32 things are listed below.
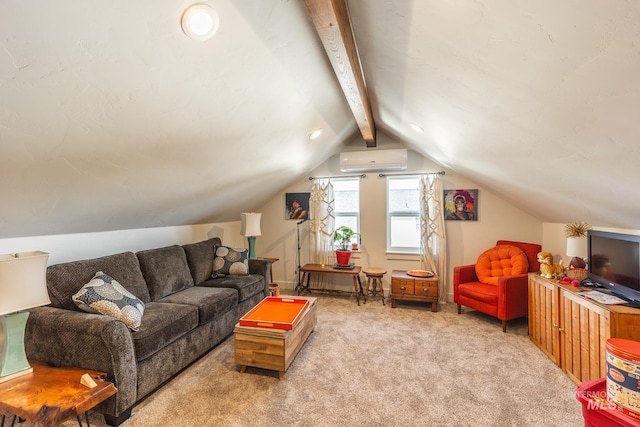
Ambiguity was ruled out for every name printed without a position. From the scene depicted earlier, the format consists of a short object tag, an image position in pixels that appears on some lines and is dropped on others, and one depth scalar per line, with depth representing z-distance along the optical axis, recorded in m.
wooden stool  4.05
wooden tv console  1.81
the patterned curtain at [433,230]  4.17
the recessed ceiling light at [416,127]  3.07
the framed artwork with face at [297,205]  4.89
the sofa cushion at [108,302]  1.99
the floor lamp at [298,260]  4.78
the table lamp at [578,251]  2.56
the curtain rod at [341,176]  4.60
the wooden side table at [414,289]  3.77
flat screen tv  1.98
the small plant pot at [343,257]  4.31
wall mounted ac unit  4.06
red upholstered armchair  3.14
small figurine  2.66
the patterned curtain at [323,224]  4.68
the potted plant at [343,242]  4.32
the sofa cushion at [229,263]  3.57
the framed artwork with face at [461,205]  4.13
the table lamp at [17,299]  1.54
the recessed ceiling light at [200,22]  1.37
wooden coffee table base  2.23
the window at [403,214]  4.48
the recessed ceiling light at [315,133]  3.42
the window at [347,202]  4.76
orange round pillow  3.55
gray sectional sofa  1.78
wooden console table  4.10
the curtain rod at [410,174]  4.23
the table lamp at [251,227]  4.10
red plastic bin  1.32
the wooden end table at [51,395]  1.34
